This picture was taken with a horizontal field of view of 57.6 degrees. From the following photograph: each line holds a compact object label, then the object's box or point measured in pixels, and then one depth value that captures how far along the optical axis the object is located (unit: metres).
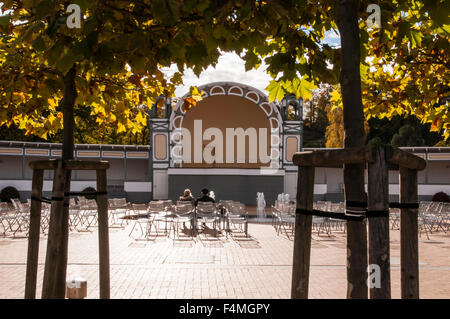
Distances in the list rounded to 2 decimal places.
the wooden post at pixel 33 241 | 3.79
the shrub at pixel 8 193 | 26.94
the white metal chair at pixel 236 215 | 12.72
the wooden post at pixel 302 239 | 2.64
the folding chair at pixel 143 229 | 12.90
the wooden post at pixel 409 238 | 2.61
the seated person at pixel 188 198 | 14.83
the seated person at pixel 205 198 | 13.95
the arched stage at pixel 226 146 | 26.53
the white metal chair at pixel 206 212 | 12.81
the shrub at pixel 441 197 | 27.47
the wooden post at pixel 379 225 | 2.07
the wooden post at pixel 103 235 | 3.87
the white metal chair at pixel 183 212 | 12.70
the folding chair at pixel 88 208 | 14.66
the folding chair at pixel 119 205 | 16.09
